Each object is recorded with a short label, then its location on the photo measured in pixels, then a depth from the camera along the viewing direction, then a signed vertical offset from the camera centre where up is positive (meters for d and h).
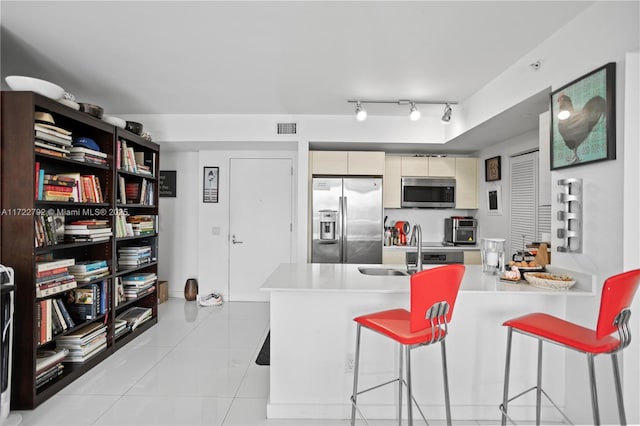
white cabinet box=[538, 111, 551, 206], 2.34 +0.39
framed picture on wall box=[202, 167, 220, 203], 4.88 +0.40
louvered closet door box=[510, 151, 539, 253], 3.53 +0.18
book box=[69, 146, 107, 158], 2.65 +0.48
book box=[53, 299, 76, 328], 2.52 -0.77
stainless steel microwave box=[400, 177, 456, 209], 4.51 +0.29
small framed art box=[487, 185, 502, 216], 4.14 +0.19
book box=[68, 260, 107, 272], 2.73 -0.44
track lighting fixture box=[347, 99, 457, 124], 3.28 +1.10
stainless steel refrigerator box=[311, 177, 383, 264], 4.14 -0.09
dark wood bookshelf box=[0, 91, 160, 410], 2.16 -0.12
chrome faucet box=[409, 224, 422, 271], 2.46 -0.27
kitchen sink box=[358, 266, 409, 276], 2.84 -0.48
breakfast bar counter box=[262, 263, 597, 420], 2.13 -0.90
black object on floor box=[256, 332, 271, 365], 2.85 -1.24
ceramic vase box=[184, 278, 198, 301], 4.84 -1.09
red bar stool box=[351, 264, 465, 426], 1.54 -0.45
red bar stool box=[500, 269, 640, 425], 1.40 -0.53
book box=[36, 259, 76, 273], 2.27 -0.37
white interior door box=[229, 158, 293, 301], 4.88 -0.10
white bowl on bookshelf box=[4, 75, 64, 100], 2.19 +0.82
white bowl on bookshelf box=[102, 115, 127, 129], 3.04 +0.83
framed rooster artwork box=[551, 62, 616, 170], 1.74 +0.54
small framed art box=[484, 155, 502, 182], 4.11 +0.57
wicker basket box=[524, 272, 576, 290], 1.96 -0.38
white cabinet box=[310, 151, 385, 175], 4.26 +0.64
